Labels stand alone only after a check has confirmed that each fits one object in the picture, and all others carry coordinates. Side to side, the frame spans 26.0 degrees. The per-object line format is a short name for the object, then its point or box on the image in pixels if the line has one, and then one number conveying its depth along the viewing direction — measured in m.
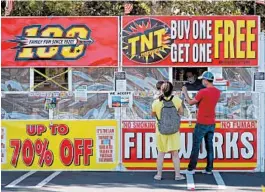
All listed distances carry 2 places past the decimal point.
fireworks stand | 10.20
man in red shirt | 9.71
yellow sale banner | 10.33
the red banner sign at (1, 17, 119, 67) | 10.25
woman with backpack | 9.21
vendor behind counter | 10.34
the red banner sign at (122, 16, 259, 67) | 10.16
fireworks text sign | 10.25
